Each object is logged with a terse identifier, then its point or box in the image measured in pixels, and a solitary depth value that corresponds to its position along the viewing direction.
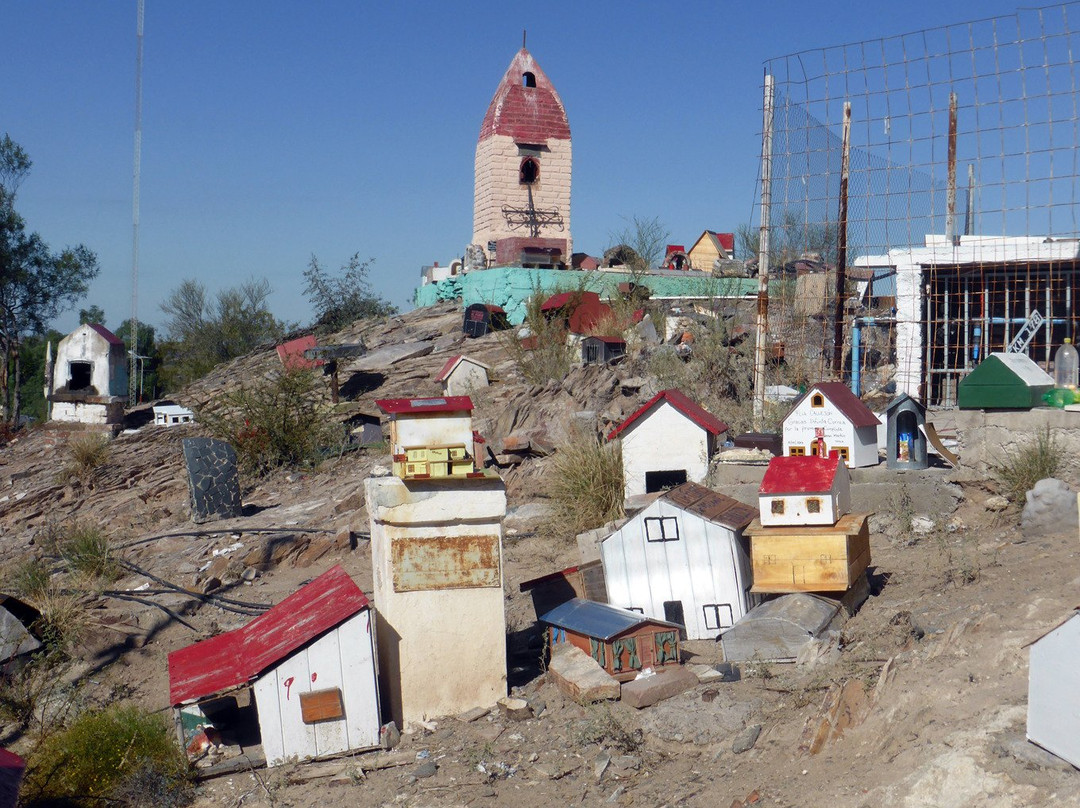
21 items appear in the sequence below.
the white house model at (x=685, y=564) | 7.18
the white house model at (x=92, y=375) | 17.89
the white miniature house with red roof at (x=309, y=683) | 5.95
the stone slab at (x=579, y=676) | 6.14
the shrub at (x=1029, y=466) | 8.15
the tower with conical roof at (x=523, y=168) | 25.45
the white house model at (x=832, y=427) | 8.78
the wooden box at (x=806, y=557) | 6.64
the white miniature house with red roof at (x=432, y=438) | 6.43
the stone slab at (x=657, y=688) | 6.00
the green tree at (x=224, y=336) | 32.69
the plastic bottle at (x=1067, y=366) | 8.69
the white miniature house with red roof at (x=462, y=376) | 15.90
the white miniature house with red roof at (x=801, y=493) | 6.80
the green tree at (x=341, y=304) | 25.12
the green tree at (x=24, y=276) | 26.09
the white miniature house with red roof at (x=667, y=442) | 9.63
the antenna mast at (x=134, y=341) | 17.88
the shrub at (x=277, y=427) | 14.23
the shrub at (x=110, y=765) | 5.62
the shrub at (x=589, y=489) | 10.04
